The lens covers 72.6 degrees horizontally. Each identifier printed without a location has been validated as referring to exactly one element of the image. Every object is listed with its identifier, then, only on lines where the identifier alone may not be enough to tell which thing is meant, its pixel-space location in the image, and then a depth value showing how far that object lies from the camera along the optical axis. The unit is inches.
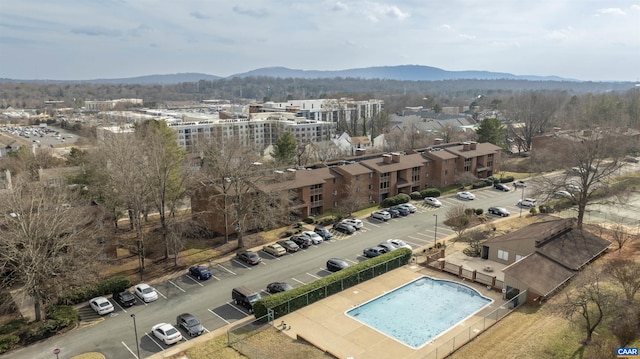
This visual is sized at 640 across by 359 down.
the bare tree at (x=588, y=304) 971.9
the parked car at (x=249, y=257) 1657.0
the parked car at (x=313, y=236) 1868.8
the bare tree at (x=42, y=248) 1168.2
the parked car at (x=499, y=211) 2241.6
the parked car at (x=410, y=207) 2294.9
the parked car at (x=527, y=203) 2412.6
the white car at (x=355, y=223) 2052.2
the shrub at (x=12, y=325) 1173.7
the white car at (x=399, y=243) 1769.7
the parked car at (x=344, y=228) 1994.5
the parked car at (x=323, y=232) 1920.5
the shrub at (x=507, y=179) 2955.2
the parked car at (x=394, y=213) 2244.1
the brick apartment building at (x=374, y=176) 2116.1
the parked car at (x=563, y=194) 2365.4
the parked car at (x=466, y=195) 2571.4
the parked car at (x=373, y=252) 1688.2
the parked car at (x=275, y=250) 1742.1
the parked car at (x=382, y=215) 2181.3
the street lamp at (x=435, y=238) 1806.1
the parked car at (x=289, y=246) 1779.0
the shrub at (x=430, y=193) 2583.7
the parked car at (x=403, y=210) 2268.7
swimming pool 1184.8
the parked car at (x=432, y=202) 2429.9
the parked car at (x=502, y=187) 2768.2
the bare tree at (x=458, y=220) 1859.0
